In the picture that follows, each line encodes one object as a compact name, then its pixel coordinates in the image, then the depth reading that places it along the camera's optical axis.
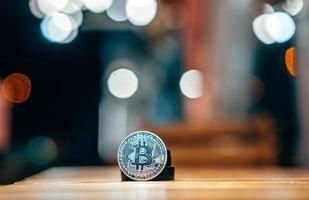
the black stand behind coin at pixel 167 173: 0.59
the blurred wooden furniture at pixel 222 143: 1.33
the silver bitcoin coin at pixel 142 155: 0.58
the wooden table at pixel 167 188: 0.47
